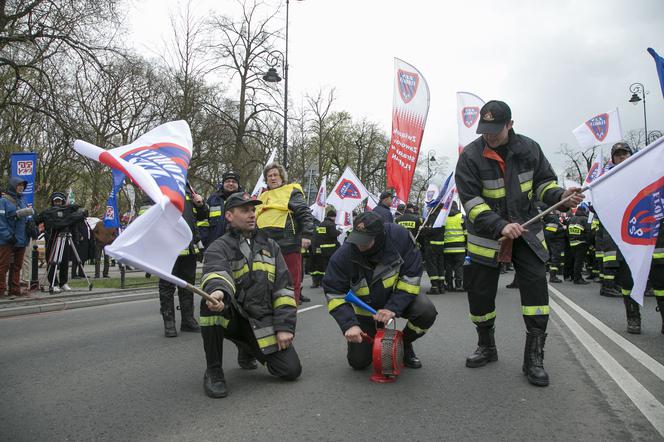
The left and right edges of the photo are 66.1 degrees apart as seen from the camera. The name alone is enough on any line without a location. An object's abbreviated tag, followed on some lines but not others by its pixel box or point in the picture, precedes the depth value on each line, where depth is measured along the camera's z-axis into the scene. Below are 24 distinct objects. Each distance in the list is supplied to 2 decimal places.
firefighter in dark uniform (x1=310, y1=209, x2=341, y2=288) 12.70
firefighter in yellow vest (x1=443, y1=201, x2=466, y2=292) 10.88
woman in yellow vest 6.41
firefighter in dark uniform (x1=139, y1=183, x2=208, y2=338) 5.92
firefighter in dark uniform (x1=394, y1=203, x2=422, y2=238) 11.05
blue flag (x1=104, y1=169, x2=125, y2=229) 6.22
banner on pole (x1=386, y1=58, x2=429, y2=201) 9.05
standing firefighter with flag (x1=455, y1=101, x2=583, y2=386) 3.85
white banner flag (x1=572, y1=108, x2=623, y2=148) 12.59
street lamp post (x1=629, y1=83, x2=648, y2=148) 24.73
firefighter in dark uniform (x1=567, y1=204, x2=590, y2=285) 12.70
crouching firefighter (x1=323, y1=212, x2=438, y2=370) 3.98
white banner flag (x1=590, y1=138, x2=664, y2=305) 3.74
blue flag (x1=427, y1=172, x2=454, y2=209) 9.51
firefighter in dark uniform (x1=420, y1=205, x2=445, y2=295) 10.86
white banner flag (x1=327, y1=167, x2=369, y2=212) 13.53
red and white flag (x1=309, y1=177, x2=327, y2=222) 14.80
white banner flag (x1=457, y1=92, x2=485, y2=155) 10.02
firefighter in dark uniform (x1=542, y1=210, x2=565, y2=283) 13.80
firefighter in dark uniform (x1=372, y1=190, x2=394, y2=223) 9.87
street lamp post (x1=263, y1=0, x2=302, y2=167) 19.11
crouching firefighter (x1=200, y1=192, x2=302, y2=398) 3.75
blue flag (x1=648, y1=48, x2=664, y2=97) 3.74
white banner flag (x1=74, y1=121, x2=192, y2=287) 2.90
